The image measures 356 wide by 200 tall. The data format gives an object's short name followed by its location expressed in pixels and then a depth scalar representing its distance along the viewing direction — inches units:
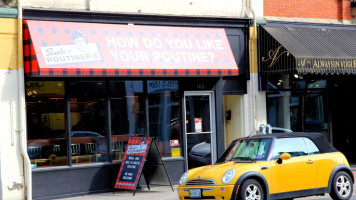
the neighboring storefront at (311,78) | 637.9
